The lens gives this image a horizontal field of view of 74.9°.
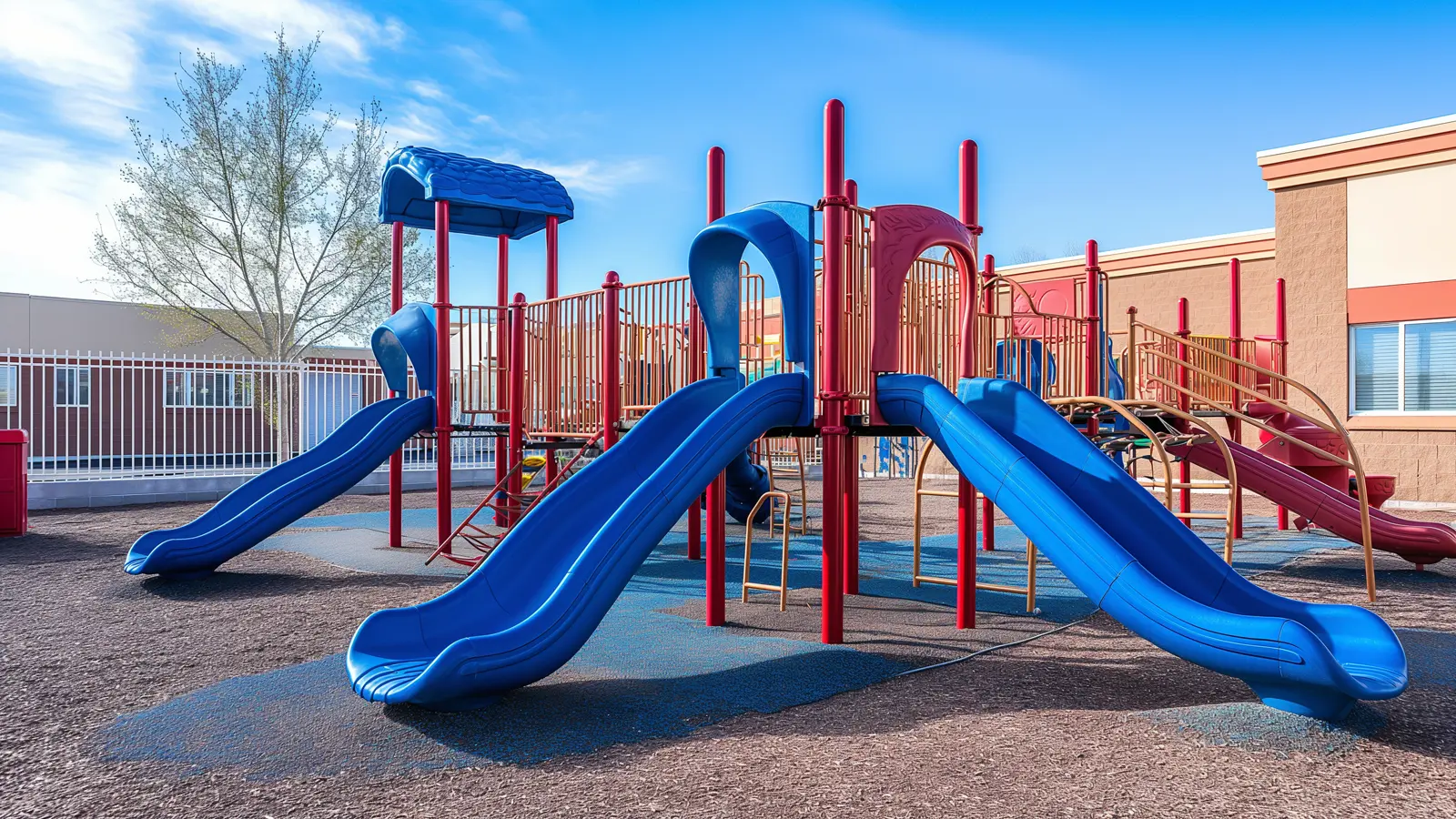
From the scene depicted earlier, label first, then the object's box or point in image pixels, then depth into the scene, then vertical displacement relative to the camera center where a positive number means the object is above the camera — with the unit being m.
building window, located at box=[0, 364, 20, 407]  24.78 +0.76
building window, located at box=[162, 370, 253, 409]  26.98 +0.70
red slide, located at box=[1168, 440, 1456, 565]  9.13 -0.96
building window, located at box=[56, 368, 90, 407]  25.94 +0.75
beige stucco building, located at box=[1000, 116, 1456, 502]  15.19 +2.12
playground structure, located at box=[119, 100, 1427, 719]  4.63 -0.20
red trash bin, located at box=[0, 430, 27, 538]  11.75 -0.88
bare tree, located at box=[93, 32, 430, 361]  24.66 +4.84
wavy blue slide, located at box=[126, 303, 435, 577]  8.61 -0.67
